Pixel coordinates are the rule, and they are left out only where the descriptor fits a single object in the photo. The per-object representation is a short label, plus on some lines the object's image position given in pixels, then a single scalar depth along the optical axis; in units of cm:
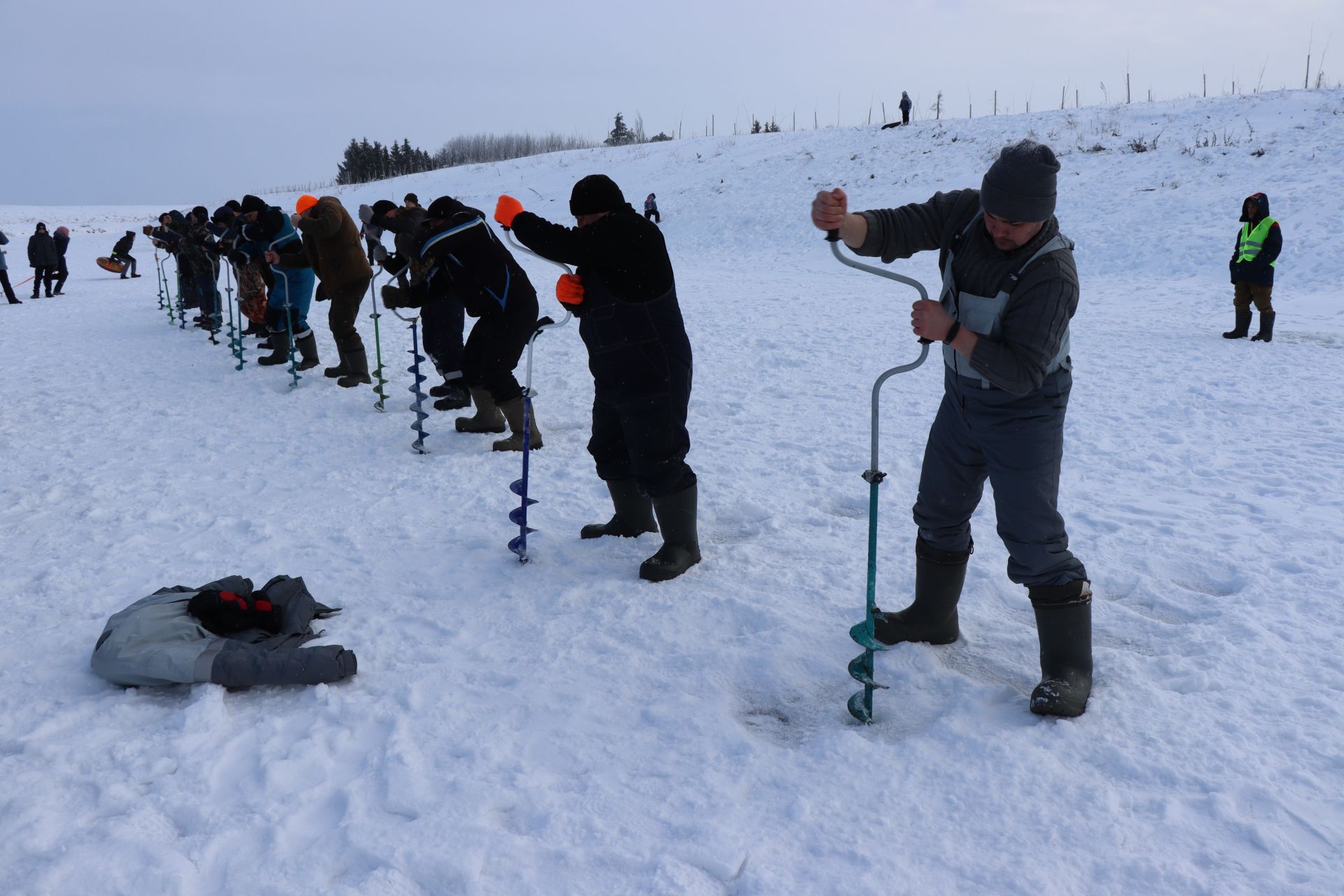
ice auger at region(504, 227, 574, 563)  412
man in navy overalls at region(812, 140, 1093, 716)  249
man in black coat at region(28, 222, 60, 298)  1616
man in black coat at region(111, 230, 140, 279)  2034
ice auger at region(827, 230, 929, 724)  272
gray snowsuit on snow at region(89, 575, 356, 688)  300
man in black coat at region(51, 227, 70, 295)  1664
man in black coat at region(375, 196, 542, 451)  587
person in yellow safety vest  899
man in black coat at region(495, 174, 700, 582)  364
